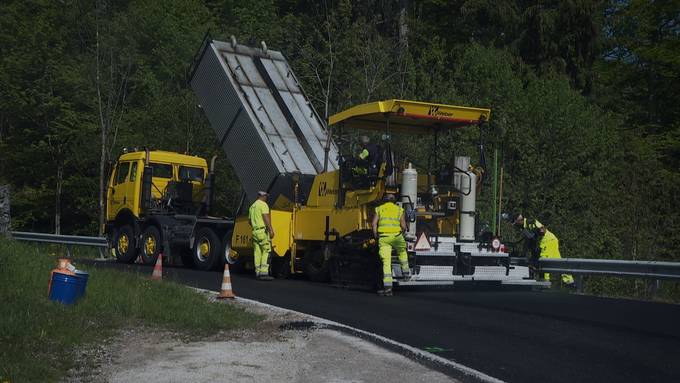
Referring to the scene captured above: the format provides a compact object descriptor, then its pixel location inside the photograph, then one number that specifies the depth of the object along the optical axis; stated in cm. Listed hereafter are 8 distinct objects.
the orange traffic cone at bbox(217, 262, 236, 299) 1123
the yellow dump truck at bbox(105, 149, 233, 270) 1816
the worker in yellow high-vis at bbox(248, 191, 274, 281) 1476
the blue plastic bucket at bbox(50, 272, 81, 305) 922
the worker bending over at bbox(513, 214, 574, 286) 1535
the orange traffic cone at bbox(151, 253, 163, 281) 1313
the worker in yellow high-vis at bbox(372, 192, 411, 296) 1238
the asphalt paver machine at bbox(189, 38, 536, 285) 1325
